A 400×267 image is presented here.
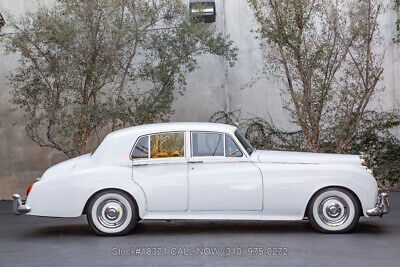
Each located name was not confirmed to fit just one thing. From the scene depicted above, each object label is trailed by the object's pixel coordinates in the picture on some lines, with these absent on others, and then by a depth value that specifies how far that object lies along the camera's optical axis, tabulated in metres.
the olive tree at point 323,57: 13.20
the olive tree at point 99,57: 12.59
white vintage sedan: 7.87
